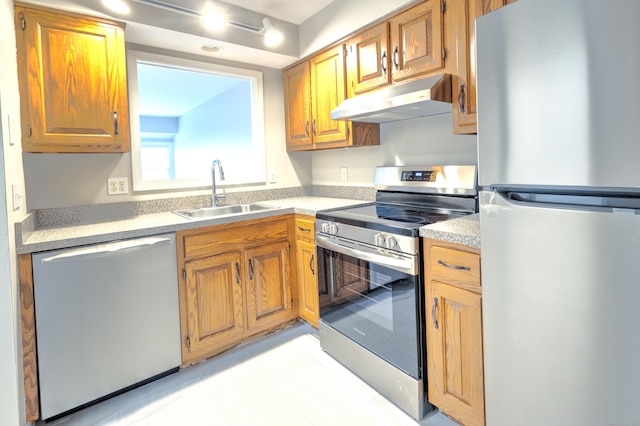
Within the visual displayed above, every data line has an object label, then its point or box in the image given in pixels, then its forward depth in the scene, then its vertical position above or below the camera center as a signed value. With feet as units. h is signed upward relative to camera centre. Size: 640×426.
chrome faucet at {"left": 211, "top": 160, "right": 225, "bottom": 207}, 8.70 +0.50
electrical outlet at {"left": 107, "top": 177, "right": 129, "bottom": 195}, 7.59 +0.37
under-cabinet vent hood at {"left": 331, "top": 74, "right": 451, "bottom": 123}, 5.74 +1.64
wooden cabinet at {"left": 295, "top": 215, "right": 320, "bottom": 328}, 7.77 -1.65
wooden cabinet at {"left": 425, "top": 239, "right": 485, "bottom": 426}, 4.58 -1.90
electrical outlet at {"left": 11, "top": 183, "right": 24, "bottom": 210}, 5.09 +0.18
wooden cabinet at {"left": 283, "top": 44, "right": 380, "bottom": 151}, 8.19 +2.28
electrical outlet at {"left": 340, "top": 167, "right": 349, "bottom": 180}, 9.67 +0.59
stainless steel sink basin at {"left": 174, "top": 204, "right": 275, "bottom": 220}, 8.44 -0.26
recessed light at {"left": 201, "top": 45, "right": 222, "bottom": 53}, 8.27 +3.59
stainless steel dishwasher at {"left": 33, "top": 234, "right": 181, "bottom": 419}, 5.42 -1.92
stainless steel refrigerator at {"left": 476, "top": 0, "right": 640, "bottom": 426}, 3.00 -0.19
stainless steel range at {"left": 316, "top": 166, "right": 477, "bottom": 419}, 5.35 -1.40
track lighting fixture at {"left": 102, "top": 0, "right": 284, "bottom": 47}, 6.68 +3.84
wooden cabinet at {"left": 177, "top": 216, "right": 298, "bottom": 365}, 6.88 -1.78
